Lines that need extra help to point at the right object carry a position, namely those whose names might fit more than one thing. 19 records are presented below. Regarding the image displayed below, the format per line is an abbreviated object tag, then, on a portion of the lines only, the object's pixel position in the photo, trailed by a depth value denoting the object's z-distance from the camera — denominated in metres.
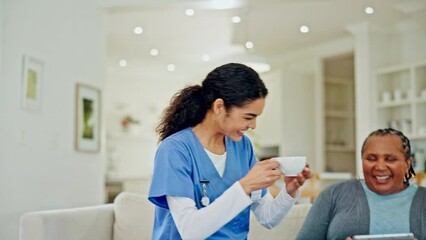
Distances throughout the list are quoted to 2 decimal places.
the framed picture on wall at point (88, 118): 4.70
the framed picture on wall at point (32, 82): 3.91
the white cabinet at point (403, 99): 6.54
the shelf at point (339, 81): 8.24
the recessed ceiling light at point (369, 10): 5.95
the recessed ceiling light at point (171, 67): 9.34
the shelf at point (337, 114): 8.13
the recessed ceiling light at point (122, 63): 8.94
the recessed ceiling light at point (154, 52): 8.20
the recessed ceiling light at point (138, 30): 6.92
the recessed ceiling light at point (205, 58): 8.63
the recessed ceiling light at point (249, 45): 7.12
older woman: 2.34
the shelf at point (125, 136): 9.34
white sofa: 2.45
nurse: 1.64
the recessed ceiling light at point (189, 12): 5.85
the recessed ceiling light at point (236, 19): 6.21
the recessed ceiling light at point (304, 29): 6.81
